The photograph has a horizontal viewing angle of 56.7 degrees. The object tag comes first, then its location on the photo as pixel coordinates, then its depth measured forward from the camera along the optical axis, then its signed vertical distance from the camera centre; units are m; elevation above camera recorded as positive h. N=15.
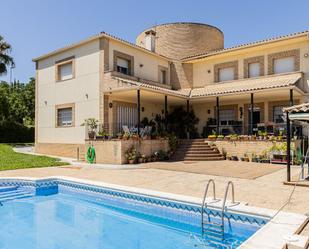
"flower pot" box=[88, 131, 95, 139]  17.97 -0.06
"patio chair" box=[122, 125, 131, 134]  17.63 +0.19
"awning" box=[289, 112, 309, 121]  9.26 +0.57
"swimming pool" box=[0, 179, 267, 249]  6.22 -2.34
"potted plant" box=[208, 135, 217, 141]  19.53 -0.29
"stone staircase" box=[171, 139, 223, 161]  18.20 -1.22
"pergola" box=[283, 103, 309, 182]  9.26 +0.65
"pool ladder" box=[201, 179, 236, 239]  6.37 -2.17
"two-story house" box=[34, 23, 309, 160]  19.22 +3.77
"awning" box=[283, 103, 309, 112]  9.21 +0.82
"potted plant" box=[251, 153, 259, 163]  17.22 -1.50
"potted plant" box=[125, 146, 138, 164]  16.44 -1.26
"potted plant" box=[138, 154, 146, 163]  16.84 -1.48
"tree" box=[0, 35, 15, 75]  32.94 +8.89
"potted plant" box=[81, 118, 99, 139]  18.00 +0.45
